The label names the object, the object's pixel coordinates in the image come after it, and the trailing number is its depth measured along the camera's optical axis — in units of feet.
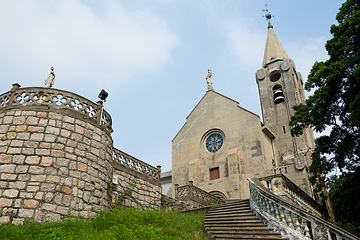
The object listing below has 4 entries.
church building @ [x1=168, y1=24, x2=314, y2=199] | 71.10
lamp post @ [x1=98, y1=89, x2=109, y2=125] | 36.96
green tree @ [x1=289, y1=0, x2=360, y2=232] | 35.58
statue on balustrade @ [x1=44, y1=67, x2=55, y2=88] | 37.65
